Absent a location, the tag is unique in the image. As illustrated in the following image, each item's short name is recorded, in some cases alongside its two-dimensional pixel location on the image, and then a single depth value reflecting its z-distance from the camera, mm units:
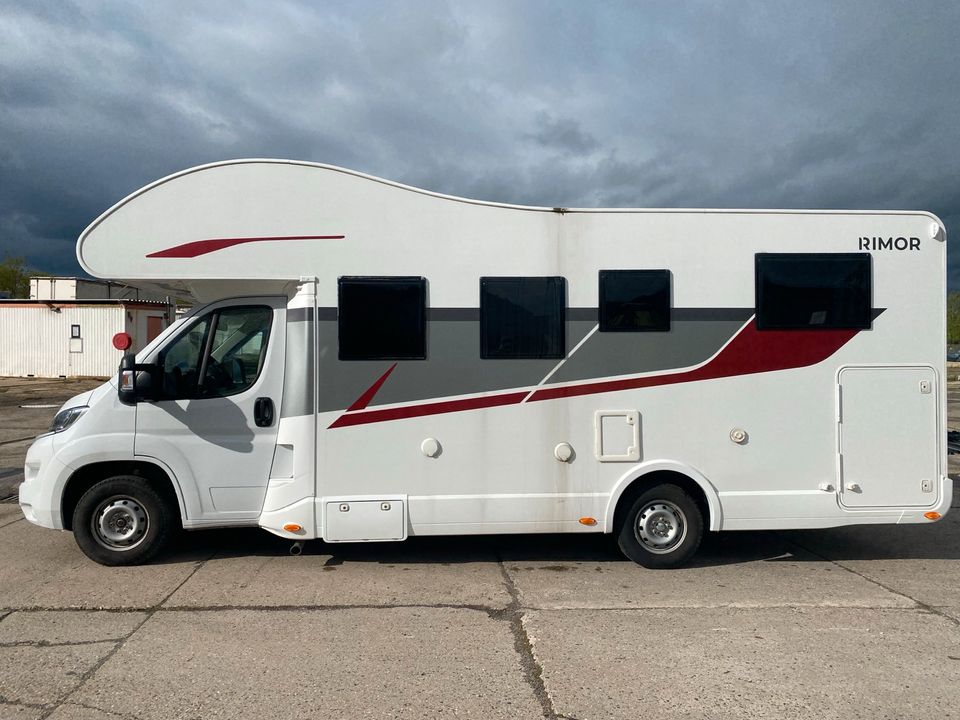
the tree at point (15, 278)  61594
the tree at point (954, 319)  82425
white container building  29031
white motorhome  5656
